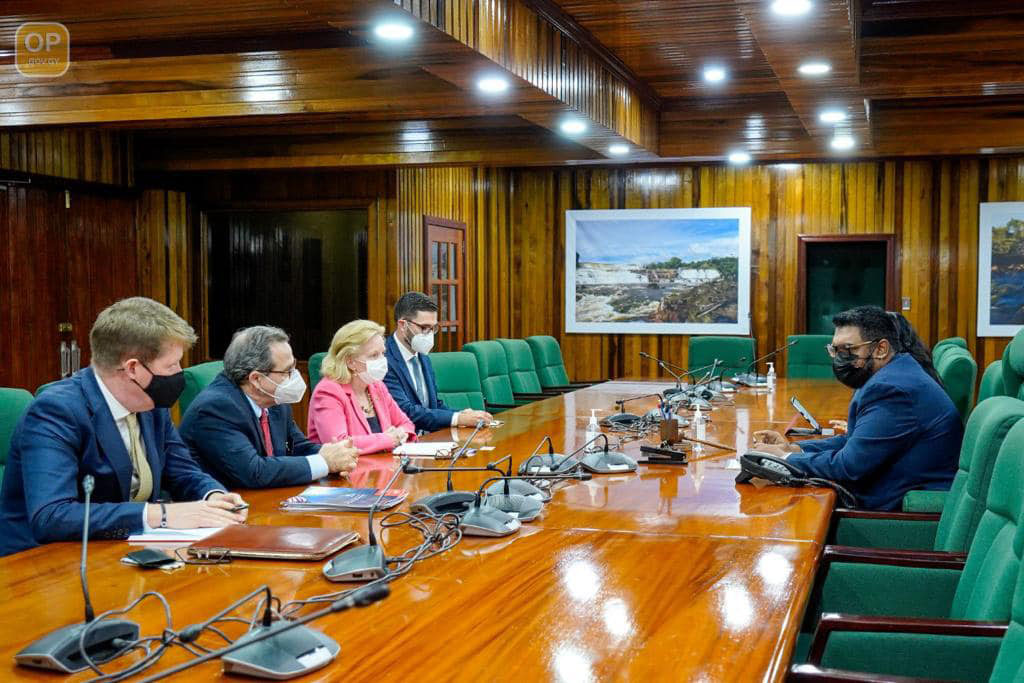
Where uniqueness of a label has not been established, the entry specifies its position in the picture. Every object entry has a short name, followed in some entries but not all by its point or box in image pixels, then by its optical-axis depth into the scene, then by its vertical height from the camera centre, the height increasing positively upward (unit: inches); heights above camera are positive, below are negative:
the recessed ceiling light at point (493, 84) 178.1 +33.8
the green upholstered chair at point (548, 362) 318.7 -24.3
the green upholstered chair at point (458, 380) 251.3 -23.1
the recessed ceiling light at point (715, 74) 256.3 +50.6
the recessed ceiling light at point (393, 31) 140.1 +33.7
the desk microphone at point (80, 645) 64.2 -22.1
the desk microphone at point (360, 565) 84.1 -22.4
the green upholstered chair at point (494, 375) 266.7 -23.9
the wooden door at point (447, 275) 358.6 +2.7
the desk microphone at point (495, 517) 100.5 -22.8
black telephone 131.6 -23.8
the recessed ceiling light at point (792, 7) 148.6 +38.4
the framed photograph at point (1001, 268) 376.8 +3.9
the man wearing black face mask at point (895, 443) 138.1 -21.3
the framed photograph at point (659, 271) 403.5 +3.9
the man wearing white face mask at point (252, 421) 130.0 -17.1
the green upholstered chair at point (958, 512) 104.1 -24.9
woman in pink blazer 163.2 -16.6
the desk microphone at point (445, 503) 109.6 -22.7
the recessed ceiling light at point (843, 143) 295.1 +39.2
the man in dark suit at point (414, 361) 202.5 -15.4
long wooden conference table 67.1 -23.9
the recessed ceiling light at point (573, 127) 231.1 +34.5
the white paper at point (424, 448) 156.2 -24.7
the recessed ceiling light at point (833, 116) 250.5 +39.2
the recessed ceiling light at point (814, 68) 190.5 +38.4
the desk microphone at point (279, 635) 48.0 -18.5
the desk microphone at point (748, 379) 285.4 -26.7
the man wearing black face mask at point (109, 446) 101.1 -16.2
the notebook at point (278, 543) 91.7 -22.7
